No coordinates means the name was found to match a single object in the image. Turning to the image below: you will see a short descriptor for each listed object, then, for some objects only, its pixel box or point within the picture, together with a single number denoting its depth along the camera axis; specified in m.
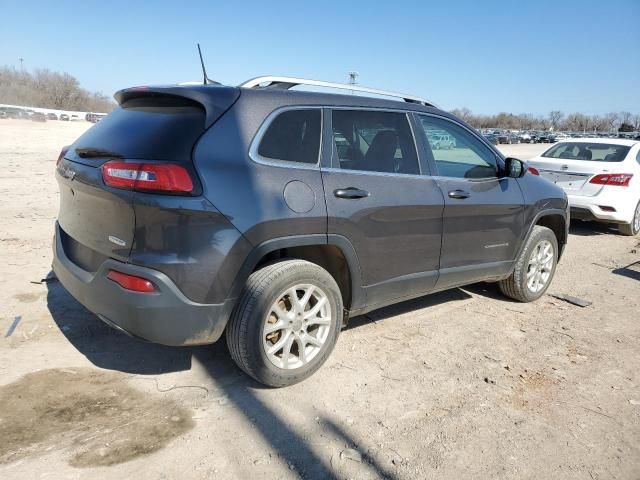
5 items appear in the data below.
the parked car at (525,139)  60.38
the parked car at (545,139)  62.65
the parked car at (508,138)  57.44
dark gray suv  2.58
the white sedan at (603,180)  7.96
